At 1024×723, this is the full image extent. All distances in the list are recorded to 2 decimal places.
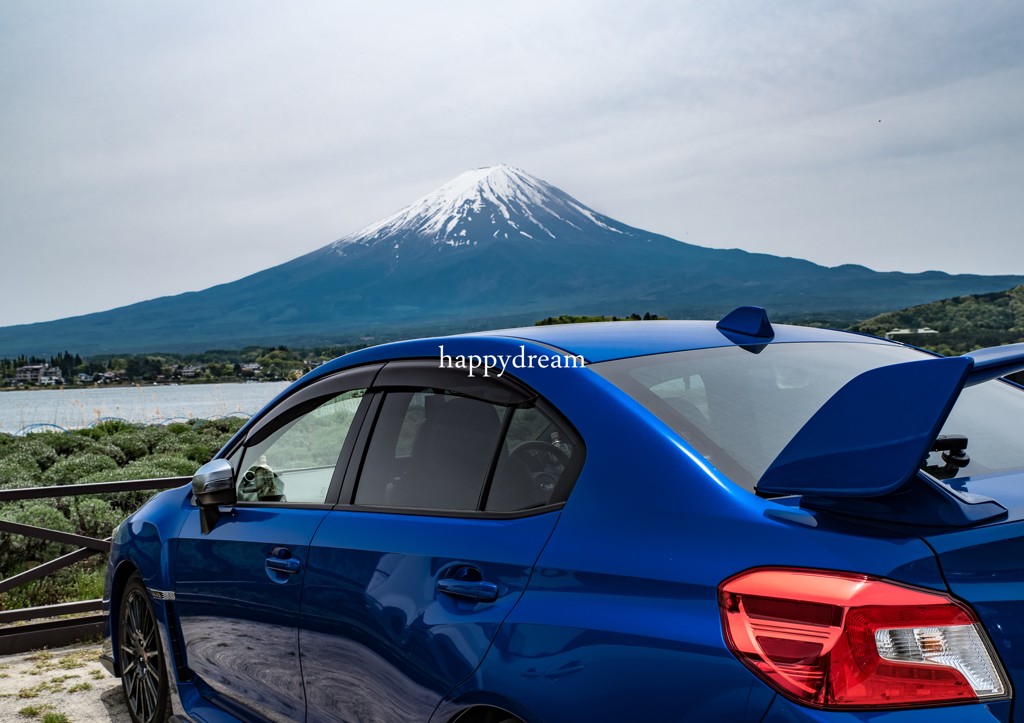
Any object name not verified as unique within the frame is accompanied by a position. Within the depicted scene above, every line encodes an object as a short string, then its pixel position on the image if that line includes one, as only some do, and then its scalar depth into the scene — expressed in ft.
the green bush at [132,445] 71.00
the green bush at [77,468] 53.57
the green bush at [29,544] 34.71
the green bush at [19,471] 49.24
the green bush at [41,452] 64.13
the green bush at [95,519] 37.14
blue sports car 5.61
